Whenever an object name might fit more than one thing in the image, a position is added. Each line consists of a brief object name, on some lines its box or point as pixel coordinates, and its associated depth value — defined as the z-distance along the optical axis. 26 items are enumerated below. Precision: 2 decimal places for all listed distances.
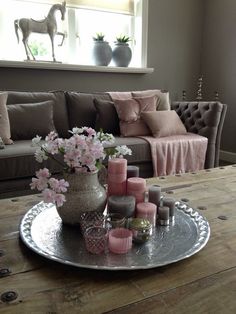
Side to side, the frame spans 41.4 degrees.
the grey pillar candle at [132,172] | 1.14
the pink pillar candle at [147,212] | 1.00
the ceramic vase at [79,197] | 0.94
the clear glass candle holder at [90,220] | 0.89
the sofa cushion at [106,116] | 2.75
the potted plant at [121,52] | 3.35
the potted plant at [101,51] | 3.25
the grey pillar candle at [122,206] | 0.99
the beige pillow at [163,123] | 2.69
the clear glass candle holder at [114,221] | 0.92
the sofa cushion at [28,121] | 2.40
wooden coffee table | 0.64
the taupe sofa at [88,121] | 2.40
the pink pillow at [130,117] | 2.72
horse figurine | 2.97
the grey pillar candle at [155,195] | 1.10
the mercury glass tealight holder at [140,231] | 0.89
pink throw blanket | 2.48
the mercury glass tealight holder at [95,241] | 0.83
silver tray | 0.79
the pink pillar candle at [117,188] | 1.07
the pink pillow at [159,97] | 2.99
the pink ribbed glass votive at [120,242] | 0.84
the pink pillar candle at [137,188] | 1.06
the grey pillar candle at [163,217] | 1.02
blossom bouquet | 0.85
